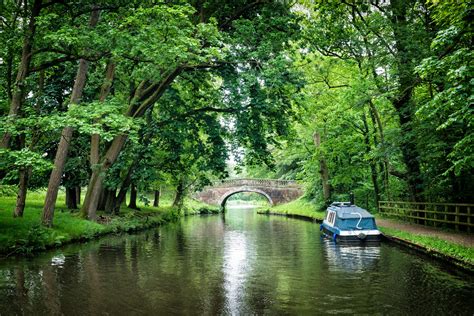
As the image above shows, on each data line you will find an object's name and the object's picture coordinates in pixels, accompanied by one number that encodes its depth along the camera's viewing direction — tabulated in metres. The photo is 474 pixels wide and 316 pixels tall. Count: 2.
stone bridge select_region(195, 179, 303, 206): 50.50
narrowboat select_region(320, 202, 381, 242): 17.19
